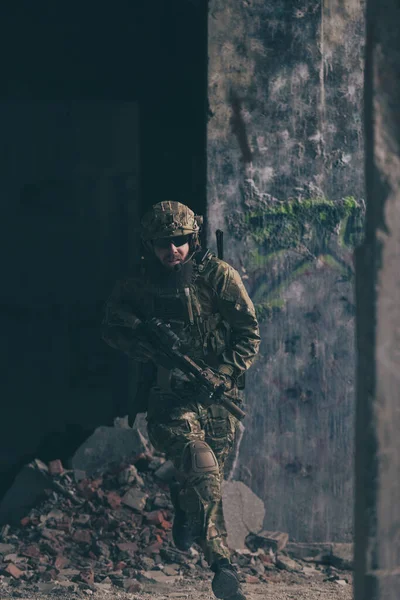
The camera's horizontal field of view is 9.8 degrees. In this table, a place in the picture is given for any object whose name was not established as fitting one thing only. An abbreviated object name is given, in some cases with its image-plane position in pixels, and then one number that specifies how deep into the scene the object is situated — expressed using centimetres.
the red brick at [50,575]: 1310
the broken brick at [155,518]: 1387
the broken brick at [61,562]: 1338
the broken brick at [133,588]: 1275
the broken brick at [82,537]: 1372
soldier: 1209
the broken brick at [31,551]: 1359
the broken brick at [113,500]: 1408
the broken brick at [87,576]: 1292
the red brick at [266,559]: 1373
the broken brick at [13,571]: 1311
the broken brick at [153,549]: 1360
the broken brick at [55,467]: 1477
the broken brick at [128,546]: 1356
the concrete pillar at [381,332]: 632
